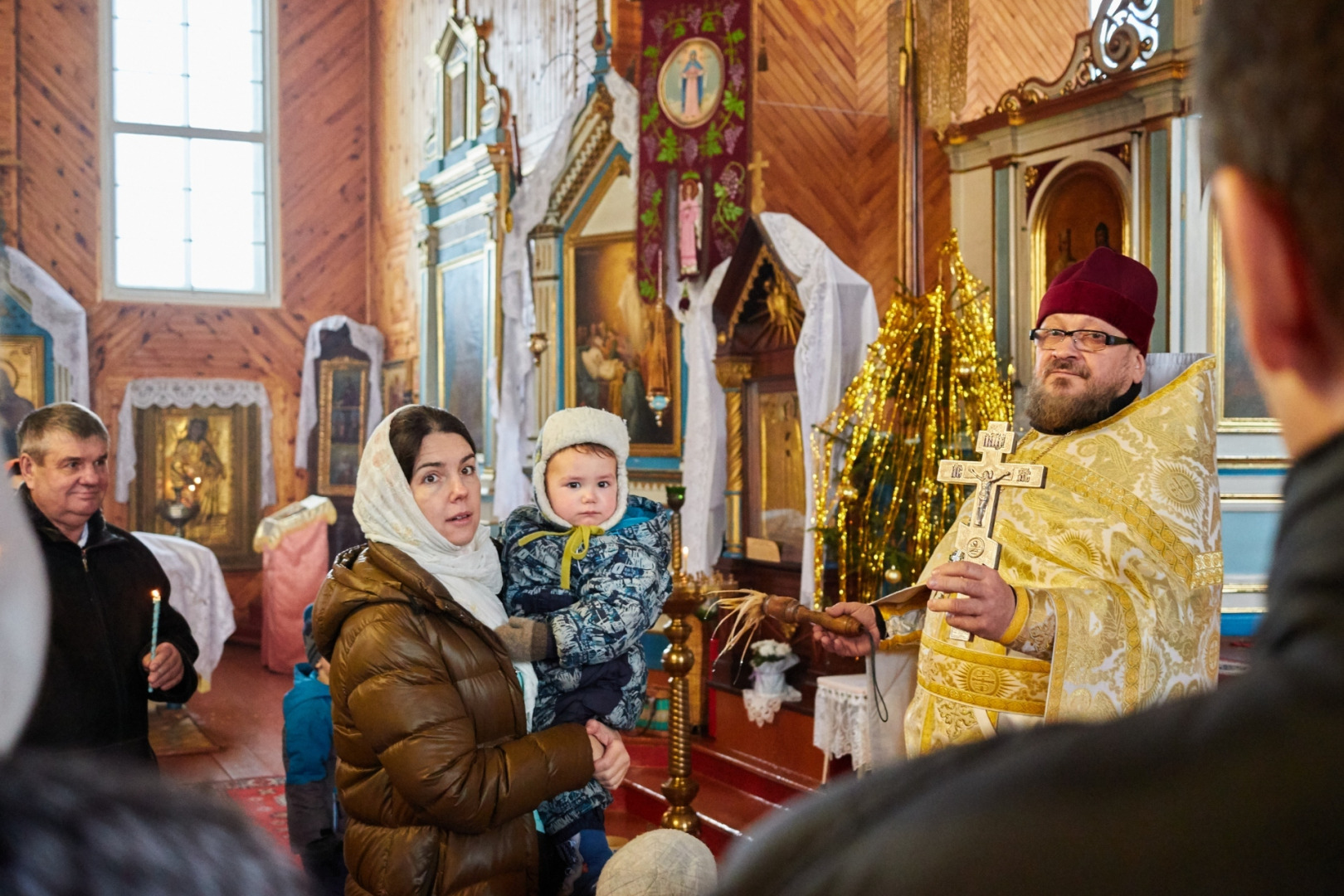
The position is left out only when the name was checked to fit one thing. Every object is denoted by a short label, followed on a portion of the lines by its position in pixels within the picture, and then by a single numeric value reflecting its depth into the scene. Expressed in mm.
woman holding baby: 2338
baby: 2707
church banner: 7707
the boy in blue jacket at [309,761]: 4074
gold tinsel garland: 5410
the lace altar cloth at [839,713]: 5398
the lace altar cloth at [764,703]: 6148
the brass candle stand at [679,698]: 3934
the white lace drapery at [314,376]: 13406
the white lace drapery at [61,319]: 12023
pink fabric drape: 10391
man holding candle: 2906
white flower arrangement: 6220
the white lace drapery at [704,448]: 7547
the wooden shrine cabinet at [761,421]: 6996
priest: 2646
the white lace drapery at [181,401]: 12359
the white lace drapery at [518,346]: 10133
